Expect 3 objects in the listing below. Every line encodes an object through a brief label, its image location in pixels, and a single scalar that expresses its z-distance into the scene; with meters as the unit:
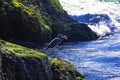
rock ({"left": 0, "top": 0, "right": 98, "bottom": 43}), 37.69
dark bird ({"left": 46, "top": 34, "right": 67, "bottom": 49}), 30.00
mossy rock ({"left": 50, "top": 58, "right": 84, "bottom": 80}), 19.77
